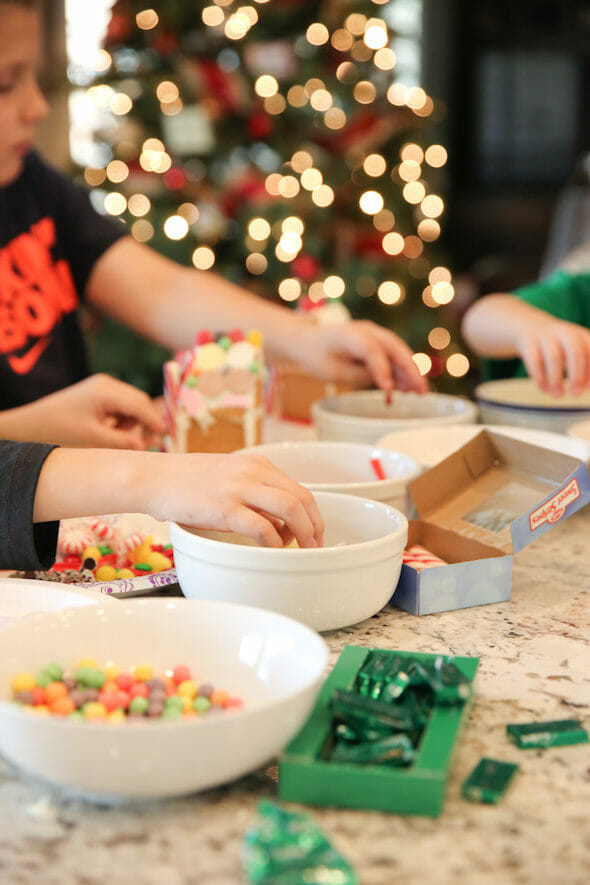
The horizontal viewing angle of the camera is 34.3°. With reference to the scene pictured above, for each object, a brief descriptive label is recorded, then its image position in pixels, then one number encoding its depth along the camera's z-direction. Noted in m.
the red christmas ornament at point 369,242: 3.88
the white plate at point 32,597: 0.81
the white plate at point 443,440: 1.23
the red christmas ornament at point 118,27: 3.53
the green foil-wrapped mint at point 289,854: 0.50
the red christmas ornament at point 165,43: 3.57
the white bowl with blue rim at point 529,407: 1.40
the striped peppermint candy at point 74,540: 0.99
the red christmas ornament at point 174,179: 3.59
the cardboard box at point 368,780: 0.58
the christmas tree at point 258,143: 3.54
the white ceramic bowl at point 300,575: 0.79
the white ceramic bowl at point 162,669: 0.55
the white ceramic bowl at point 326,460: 1.14
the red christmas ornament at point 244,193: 3.61
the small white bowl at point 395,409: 1.35
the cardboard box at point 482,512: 0.91
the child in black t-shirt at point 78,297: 1.41
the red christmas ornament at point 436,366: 3.98
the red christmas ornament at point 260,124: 3.65
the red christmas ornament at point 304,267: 3.59
